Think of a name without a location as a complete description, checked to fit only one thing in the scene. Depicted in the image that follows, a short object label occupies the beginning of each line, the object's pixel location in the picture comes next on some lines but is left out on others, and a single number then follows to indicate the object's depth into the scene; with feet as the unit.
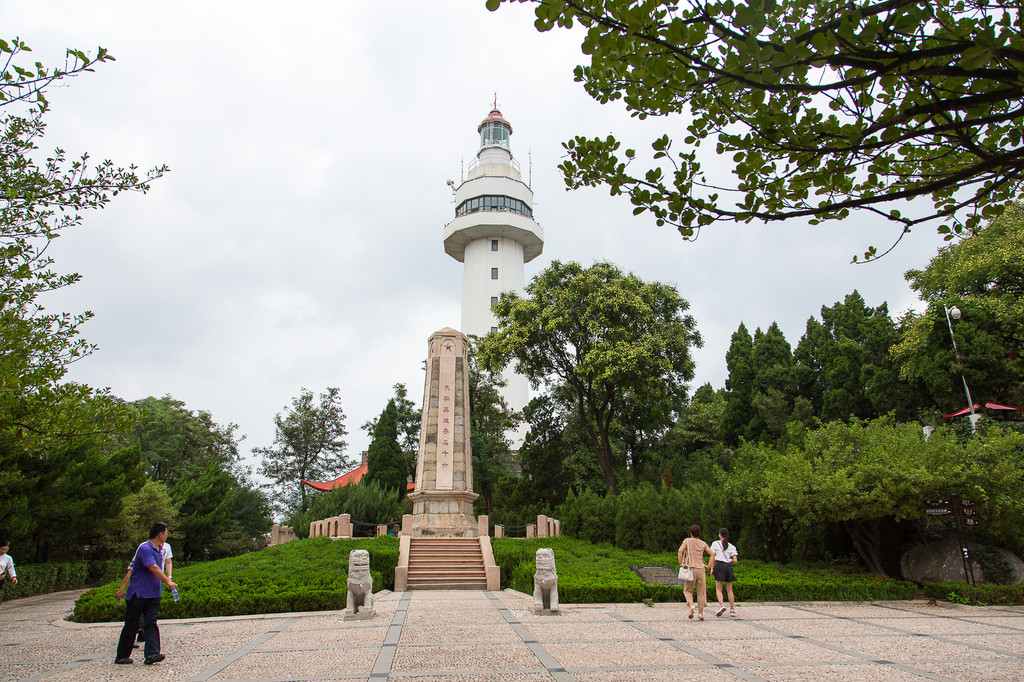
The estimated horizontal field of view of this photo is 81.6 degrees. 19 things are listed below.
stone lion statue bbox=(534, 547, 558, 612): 28.55
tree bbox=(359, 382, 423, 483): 87.45
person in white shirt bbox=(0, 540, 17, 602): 30.55
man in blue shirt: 18.37
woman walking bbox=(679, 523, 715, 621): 27.53
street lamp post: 58.75
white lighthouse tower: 115.44
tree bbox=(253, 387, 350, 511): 98.94
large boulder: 36.88
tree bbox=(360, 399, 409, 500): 80.64
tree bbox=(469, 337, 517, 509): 82.94
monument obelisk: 55.42
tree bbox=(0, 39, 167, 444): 18.70
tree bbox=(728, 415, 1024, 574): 34.65
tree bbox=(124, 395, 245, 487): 84.99
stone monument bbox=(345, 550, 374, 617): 27.53
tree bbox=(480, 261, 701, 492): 65.10
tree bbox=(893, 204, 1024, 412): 61.46
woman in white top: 28.58
